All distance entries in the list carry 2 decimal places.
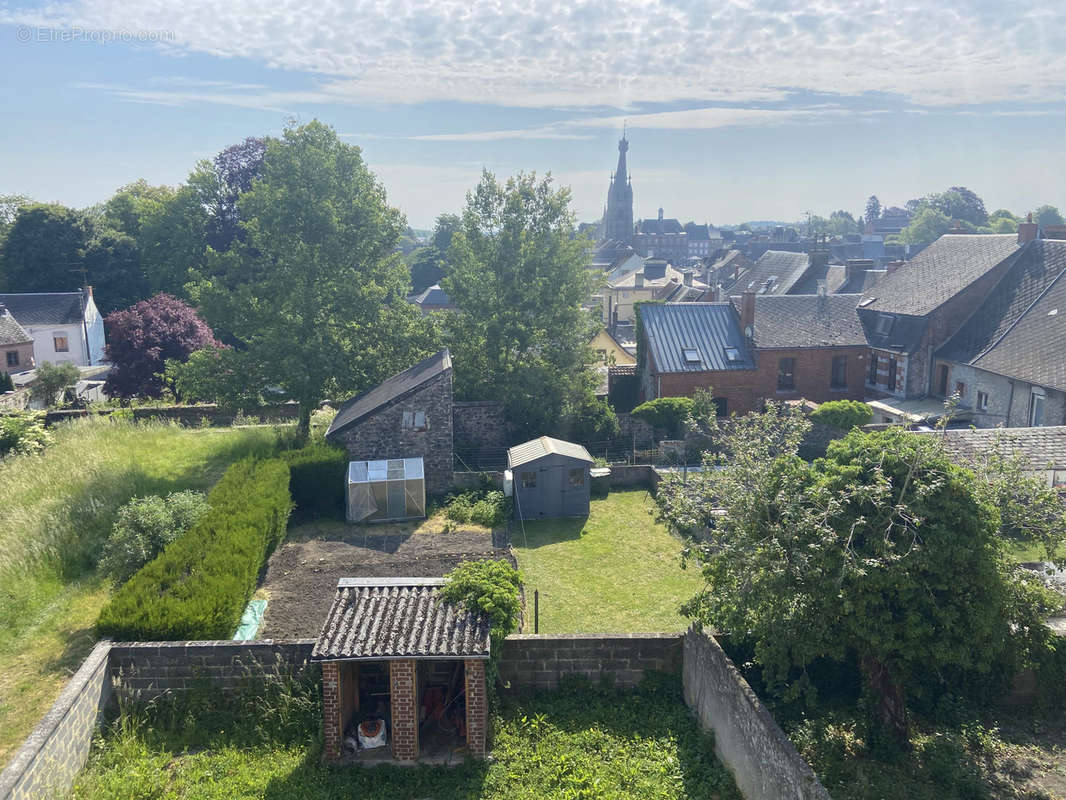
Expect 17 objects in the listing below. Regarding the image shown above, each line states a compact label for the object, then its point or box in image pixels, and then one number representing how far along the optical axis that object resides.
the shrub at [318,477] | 22.14
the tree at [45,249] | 52.28
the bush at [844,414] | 27.84
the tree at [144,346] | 35.19
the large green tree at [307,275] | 25.91
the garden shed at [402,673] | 11.11
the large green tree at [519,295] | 29.92
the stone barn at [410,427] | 23.69
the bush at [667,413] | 29.47
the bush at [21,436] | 22.92
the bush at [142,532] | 15.94
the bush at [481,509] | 22.91
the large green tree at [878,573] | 9.52
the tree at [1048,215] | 134.75
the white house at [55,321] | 50.69
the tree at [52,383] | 34.31
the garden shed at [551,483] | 23.47
